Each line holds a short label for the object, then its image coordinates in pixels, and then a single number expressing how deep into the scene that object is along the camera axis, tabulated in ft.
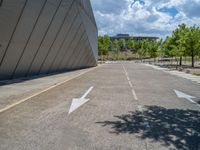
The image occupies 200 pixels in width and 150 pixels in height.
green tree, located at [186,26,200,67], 91.61
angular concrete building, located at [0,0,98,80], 30.42
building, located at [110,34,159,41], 380.85
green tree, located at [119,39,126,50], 255.31
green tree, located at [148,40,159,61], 182.10
